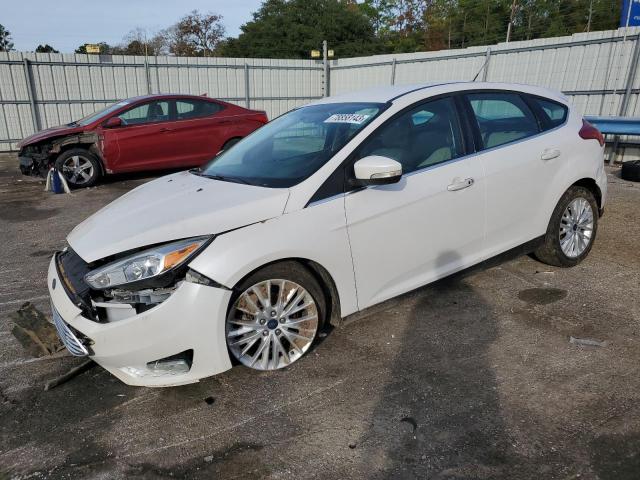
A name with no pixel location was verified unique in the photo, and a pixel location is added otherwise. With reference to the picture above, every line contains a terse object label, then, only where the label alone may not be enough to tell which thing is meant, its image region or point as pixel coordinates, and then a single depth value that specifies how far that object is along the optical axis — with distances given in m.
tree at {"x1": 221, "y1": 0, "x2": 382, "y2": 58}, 37.62
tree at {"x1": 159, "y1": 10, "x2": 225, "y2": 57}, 54.47
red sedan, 8.36
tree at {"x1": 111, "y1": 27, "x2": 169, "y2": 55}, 56.59
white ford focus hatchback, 2.54
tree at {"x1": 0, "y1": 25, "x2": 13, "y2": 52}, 49.91
